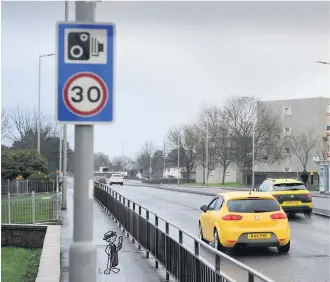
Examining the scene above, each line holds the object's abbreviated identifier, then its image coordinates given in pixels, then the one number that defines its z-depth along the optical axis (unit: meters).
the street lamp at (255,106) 72.76
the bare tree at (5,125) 51.75
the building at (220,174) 95.79
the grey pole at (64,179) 23.29
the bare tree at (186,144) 88.50
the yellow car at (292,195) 21.47
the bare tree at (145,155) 130.12
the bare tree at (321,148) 73.75
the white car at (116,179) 67.31
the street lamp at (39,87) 39.57
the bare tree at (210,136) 77.38
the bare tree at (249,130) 71.75
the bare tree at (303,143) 74.88
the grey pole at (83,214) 4.39
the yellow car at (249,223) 12.20
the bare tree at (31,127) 57.87
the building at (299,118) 80.69
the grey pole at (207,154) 74.40
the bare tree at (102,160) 131.95
